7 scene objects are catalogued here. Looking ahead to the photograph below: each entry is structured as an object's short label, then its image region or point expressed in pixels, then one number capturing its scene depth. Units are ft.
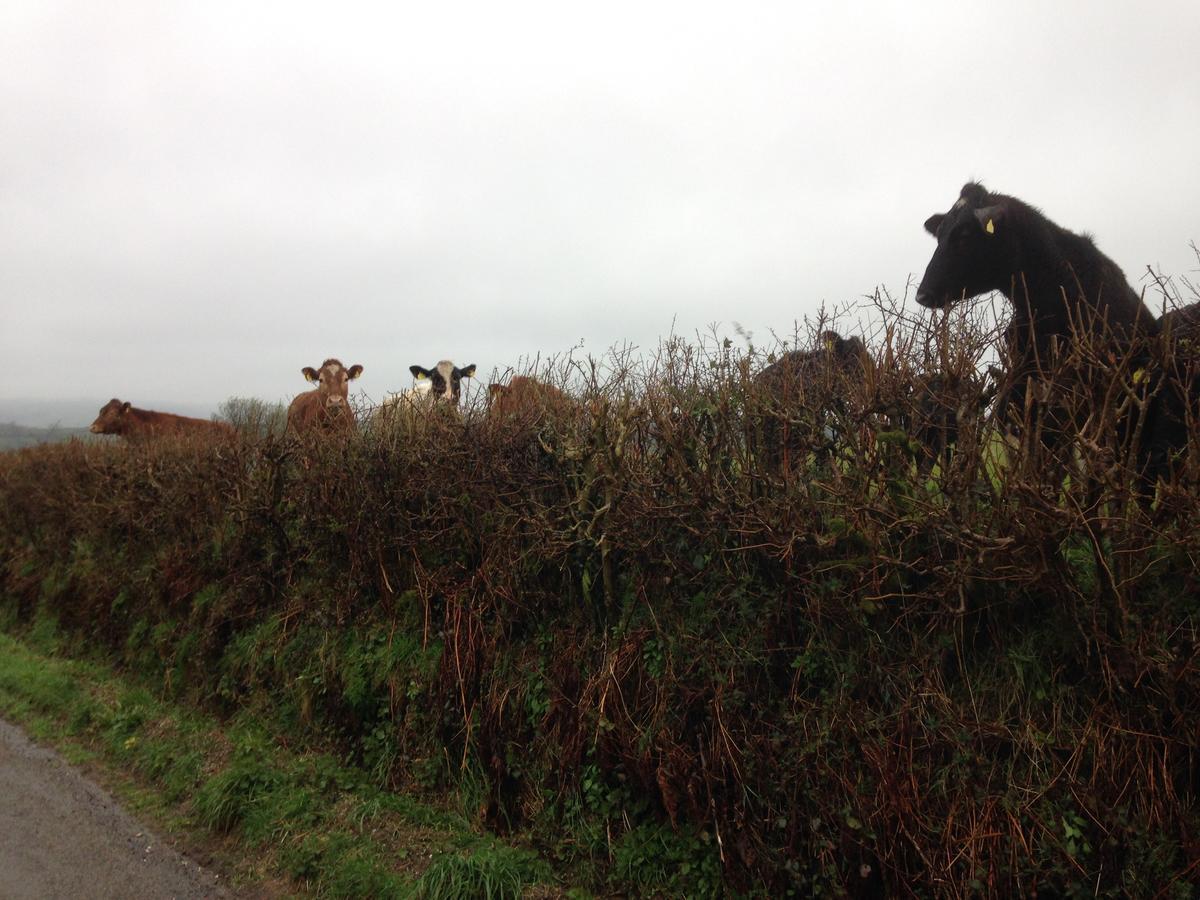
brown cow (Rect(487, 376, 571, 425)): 19.31
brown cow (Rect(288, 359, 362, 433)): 25.54
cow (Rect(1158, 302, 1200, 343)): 11.62
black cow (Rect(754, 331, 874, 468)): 14.35
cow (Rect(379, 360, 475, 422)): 22.41
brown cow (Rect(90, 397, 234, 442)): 55.96
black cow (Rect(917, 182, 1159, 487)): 20.77
